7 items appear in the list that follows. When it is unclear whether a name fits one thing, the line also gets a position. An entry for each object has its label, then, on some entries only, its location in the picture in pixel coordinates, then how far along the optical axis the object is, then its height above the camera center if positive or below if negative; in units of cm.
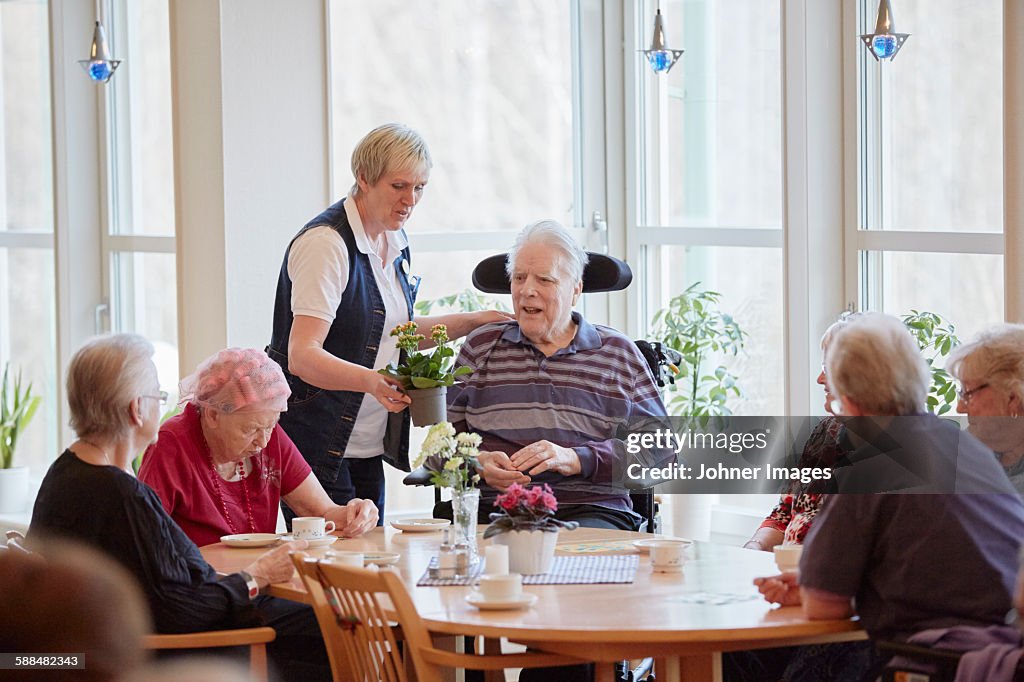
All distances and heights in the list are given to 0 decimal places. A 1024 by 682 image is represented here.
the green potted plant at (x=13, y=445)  1082 -61
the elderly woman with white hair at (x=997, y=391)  531 -22
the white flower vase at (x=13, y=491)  1096 -82
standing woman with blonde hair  650 -3
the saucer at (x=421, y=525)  617 -57
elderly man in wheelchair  663 -25
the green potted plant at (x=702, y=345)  897 -17
